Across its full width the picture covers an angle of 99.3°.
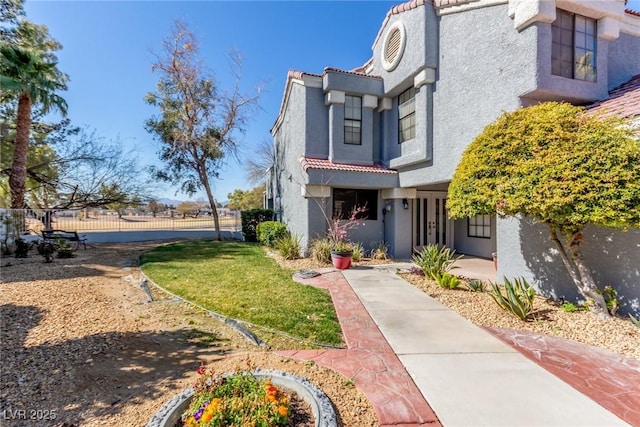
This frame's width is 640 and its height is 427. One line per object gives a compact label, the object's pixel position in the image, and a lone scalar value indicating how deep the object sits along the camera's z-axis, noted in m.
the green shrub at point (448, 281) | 7.31
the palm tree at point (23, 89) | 11.94
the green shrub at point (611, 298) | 5.06
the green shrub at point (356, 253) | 10.62
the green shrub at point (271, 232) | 14.12
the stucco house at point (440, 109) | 6.74
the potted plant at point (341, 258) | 9.52
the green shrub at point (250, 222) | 17.77
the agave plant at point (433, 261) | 8.15
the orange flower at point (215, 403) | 2.40
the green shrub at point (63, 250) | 11.05
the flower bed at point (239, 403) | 2.39
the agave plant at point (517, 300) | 5.35
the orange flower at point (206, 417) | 2.31
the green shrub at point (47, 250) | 10.03
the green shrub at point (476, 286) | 7.10
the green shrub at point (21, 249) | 10.94
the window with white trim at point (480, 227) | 11.95
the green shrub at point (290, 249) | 11.12
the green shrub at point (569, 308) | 5.57
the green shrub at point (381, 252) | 11.23
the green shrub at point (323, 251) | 10.37
